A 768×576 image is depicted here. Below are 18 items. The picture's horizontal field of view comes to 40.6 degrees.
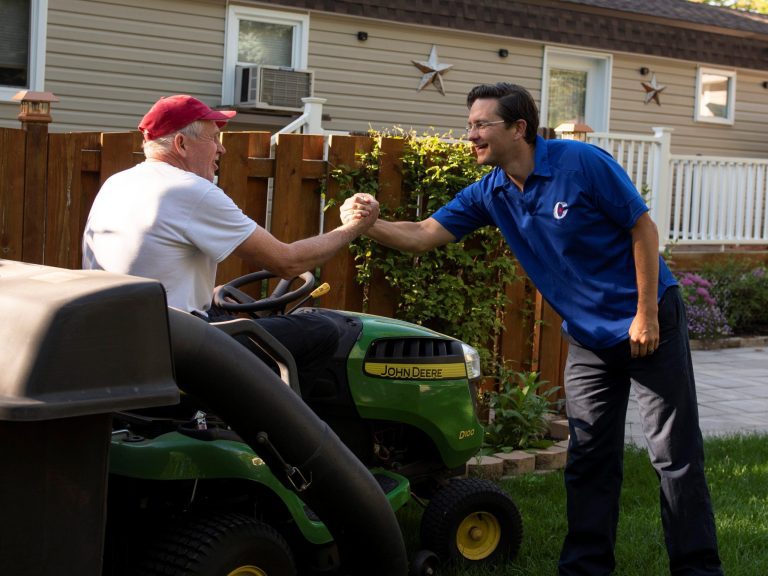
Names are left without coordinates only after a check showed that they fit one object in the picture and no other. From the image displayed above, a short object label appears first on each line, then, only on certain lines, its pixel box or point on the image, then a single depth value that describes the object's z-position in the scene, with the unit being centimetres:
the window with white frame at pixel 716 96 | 1736
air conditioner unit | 1235
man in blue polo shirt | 385
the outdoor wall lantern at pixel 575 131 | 696
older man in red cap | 335
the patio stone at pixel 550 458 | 588
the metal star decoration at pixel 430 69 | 1416
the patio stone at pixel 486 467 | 556
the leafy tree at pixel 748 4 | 3256
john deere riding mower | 230
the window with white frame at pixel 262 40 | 1262
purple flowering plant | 1121
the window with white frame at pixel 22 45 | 1132
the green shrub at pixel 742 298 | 1214
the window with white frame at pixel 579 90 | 1587
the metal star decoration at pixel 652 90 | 1658
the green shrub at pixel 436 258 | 576
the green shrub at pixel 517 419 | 599
